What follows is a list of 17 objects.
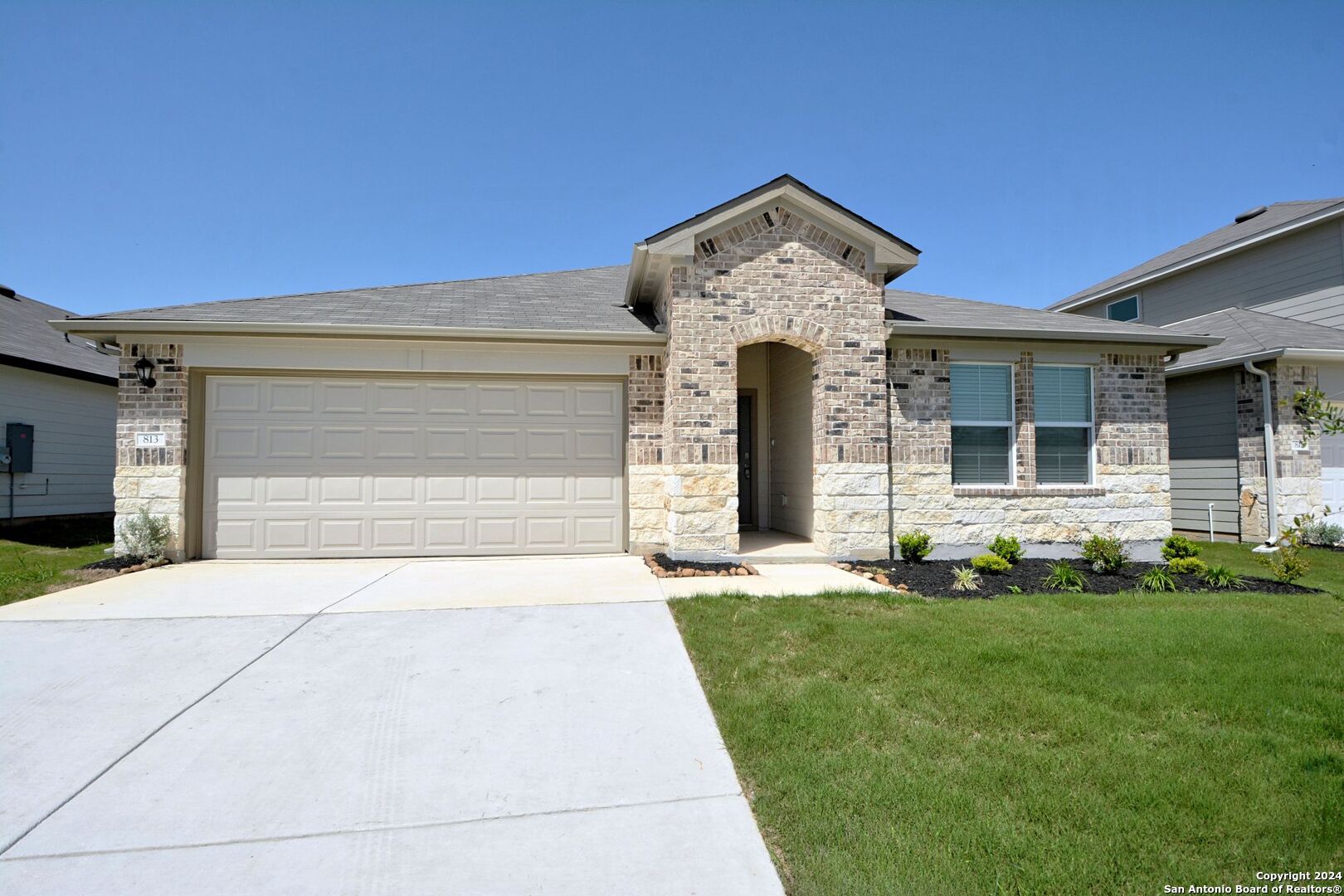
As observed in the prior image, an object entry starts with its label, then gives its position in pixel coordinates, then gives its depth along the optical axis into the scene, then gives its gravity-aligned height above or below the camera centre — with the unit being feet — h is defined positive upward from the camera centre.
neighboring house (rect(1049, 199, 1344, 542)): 38.14 +6.11
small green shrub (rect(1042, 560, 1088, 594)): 24.18 -4.25
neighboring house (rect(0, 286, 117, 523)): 40.50 +2.82
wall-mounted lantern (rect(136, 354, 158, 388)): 29.19 +4.00
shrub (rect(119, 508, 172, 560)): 28.48 -3.19
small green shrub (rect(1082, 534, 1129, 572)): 26.73 -3.59
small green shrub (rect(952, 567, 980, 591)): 23.79 -4.22
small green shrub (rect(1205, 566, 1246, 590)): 24.77 -4.26
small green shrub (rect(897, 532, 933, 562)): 29.01 -3.53
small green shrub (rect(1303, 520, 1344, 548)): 37.11 -3.79
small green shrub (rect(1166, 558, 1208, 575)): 26.58 -4.02
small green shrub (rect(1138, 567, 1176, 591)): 24.14 -4.24
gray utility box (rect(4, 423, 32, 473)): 39.96 +0.98
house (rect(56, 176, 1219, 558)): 29.27 +2.22
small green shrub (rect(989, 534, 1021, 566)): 27.84 -3.51
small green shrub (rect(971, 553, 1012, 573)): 26.50 -3.94
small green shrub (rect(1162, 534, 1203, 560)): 27.76 -3.49
